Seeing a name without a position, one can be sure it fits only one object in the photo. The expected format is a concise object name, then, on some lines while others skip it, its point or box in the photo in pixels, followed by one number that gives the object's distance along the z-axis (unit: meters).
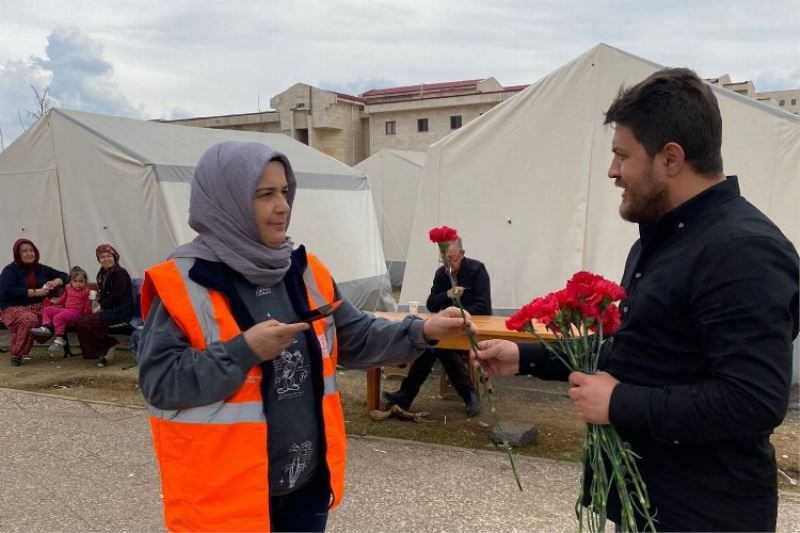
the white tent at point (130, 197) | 8.18
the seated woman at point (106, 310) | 7.83
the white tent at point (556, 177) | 6.04
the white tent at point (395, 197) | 14.23
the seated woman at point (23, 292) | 7.88
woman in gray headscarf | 1.75
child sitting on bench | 8.05
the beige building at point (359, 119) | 29.81
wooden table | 4.71
